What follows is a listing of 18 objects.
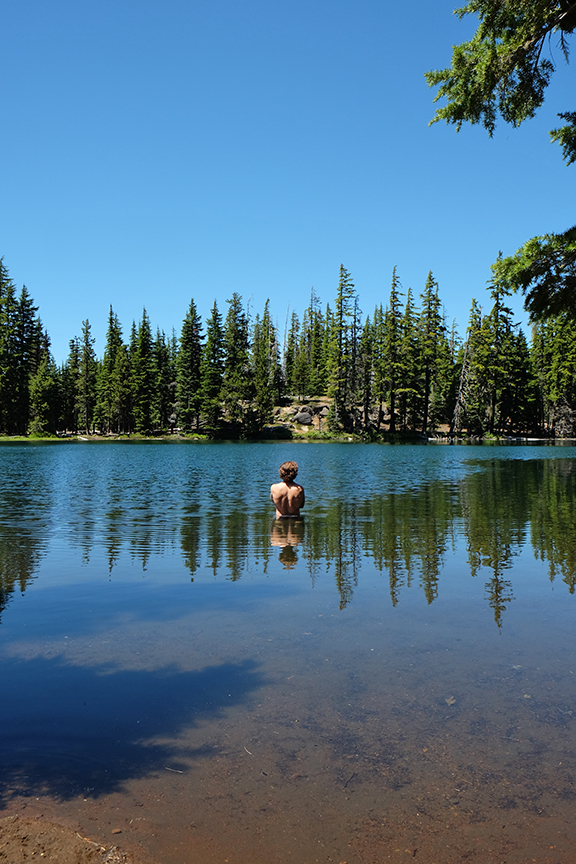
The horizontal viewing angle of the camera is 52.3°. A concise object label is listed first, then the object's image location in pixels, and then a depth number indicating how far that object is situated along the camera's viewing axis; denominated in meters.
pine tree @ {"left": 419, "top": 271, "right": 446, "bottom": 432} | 82.00
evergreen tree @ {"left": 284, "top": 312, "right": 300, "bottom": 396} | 103.56
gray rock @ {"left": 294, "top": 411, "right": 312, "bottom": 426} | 86.00
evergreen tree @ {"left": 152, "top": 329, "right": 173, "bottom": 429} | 91.56
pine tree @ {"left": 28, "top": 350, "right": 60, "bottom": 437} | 85.01
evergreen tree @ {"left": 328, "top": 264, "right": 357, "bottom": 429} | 81.56
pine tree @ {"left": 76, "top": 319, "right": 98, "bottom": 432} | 96.06
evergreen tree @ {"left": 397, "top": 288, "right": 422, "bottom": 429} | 81.31
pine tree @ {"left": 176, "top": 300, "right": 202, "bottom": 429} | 86.88
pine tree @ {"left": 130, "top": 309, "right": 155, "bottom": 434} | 88.94
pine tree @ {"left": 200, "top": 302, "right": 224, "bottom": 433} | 84.69
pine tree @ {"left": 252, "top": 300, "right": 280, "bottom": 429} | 84.81
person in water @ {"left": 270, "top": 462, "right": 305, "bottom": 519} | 14.26
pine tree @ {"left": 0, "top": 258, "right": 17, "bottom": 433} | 81.62
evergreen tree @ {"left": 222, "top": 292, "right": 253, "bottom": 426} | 84.56
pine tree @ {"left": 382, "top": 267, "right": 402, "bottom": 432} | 80.94
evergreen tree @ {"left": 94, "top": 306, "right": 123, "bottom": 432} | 92.69
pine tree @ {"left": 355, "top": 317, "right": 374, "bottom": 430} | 82.44
